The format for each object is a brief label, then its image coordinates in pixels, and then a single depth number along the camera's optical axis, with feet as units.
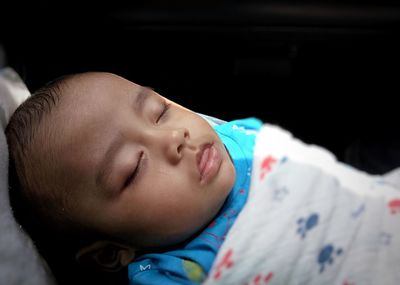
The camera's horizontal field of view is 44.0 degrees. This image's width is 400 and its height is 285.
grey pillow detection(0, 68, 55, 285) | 2.05
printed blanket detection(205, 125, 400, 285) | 2.16
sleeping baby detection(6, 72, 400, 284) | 2.17
